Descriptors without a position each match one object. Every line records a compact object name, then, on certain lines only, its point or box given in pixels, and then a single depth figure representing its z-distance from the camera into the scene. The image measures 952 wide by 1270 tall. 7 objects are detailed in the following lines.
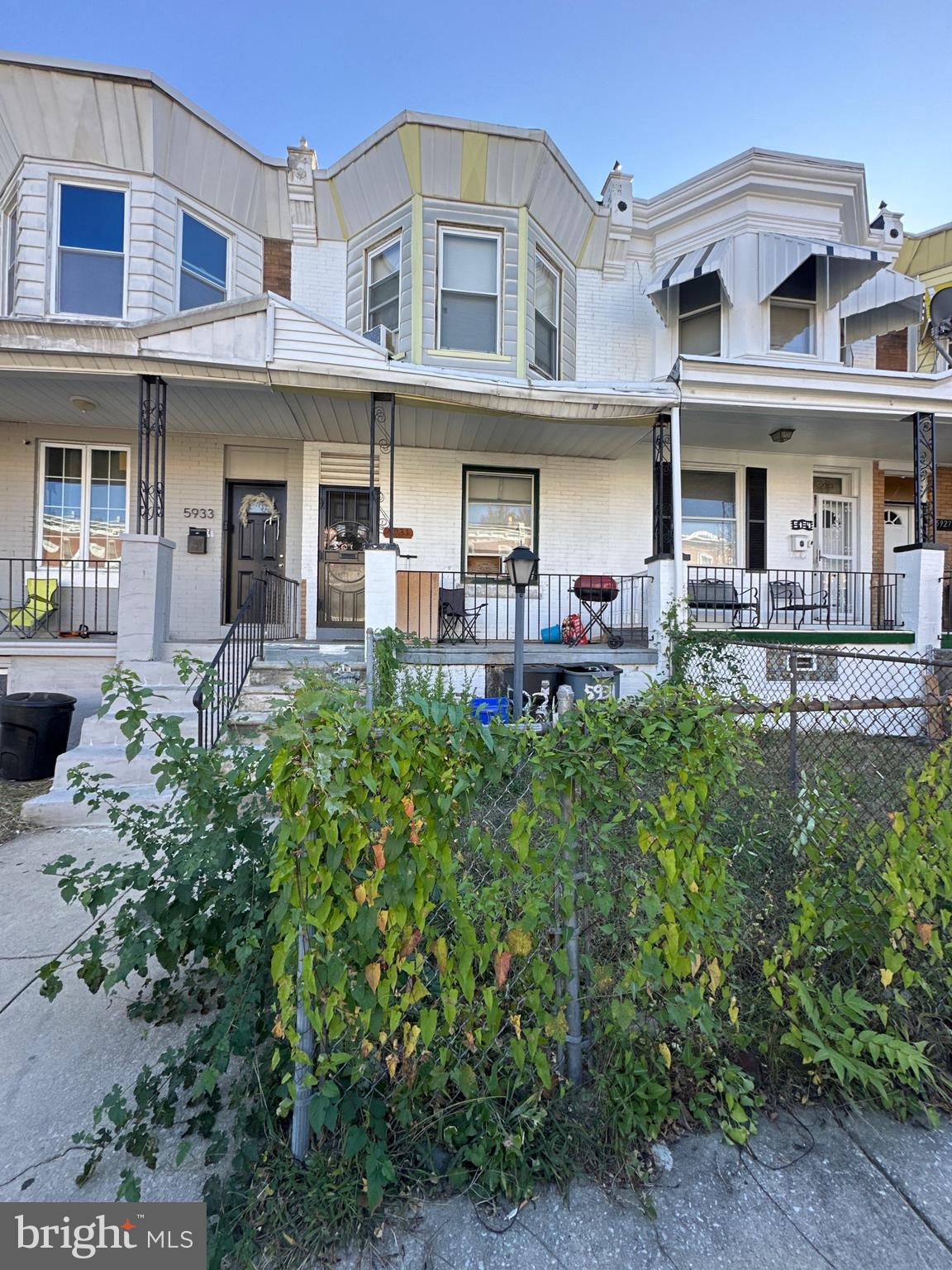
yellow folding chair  7.82
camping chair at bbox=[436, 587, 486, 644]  8.31
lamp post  5.65
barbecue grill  8.30
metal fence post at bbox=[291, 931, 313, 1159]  1.65
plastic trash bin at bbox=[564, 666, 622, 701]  7.06
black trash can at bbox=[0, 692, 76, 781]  5.76
